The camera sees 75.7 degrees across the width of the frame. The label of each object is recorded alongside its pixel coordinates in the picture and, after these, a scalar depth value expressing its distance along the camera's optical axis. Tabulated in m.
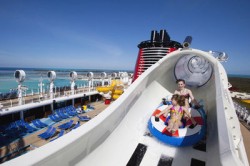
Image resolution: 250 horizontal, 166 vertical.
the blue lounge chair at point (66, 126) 10.15
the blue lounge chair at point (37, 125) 10.66
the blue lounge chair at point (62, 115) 12.60
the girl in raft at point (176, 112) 3.23
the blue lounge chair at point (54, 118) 12.11
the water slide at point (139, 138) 1.74
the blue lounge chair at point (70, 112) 13.43
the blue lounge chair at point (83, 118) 12.18
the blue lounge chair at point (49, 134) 8.85
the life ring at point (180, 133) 3.10
